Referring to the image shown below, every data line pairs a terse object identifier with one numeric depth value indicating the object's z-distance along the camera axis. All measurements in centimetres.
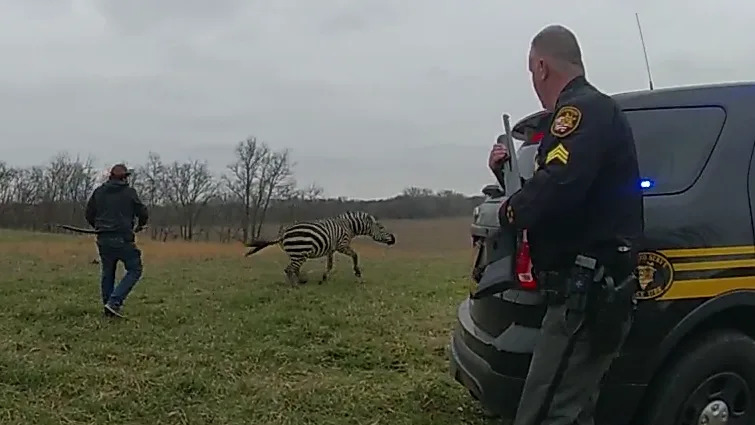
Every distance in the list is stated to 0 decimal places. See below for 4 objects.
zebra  1279
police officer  289
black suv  368
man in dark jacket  891
